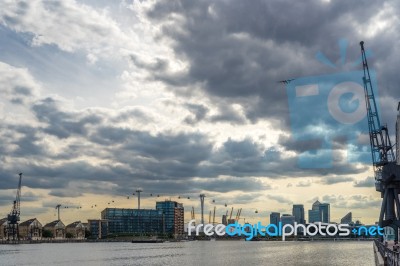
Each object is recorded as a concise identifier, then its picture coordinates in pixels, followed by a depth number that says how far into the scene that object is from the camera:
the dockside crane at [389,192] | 65.00
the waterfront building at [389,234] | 130.38
